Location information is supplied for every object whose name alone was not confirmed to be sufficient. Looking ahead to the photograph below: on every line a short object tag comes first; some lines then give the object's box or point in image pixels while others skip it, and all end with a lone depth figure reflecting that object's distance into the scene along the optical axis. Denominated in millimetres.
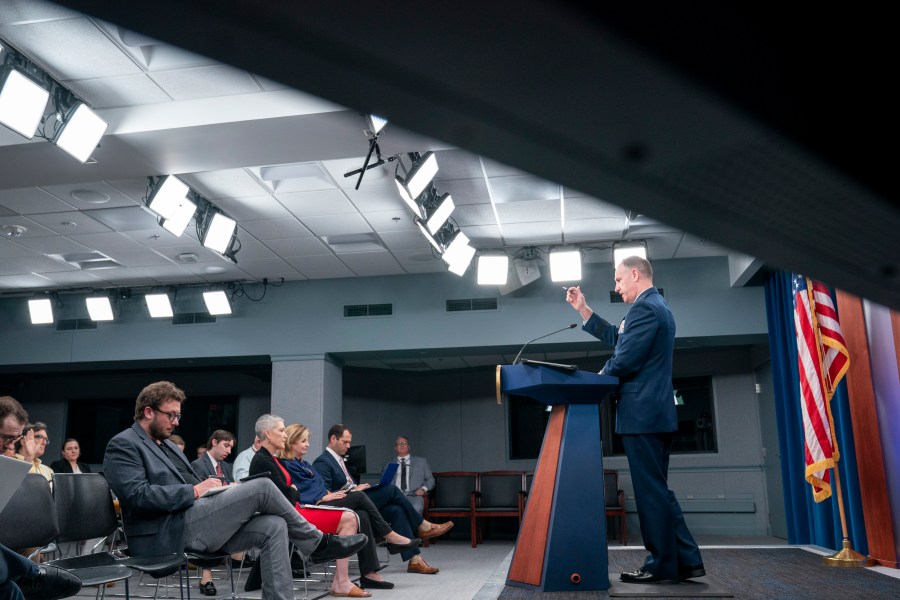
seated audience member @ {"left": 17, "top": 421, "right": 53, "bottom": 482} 4652
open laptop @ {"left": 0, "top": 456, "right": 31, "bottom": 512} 2328
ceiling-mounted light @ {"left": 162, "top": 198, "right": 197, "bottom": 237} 5802
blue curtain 5742
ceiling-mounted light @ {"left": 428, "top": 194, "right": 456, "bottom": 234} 5926
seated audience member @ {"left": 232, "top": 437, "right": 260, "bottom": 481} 6890
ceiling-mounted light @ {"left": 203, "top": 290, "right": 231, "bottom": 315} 8602
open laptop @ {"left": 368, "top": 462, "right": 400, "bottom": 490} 6426
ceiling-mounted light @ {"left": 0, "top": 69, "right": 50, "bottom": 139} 4012
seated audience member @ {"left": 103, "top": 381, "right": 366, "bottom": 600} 3133
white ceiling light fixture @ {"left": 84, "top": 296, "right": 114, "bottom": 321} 8759
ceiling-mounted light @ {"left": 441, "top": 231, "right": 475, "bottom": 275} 6922
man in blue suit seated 6008
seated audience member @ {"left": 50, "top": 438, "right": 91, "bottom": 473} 7359
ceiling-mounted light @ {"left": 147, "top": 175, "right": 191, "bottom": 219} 5539
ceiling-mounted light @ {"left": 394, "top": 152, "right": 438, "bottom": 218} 5172
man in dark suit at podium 3000
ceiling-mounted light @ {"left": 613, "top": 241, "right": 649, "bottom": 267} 7379
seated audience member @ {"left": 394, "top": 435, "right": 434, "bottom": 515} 8891
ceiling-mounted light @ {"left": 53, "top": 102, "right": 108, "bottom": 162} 4434
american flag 4734
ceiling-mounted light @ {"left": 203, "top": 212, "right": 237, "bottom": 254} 6355
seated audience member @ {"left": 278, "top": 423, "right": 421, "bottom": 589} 5113
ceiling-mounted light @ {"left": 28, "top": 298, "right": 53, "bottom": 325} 8922
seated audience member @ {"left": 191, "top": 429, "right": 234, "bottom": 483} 6469
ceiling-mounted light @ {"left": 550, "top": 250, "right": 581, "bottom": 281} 7523
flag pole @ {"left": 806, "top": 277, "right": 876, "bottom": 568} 4090
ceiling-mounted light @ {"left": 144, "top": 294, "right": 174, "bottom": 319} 8633
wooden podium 2980
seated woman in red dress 4609
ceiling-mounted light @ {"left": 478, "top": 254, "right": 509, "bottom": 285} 7660
